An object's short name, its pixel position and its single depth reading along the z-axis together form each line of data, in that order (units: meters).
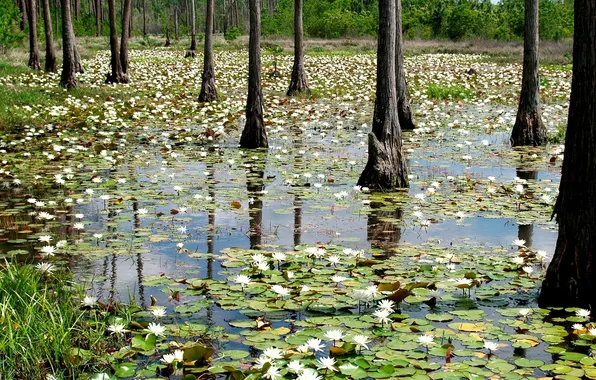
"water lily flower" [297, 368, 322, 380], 3.88
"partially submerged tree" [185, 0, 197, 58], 40.00
